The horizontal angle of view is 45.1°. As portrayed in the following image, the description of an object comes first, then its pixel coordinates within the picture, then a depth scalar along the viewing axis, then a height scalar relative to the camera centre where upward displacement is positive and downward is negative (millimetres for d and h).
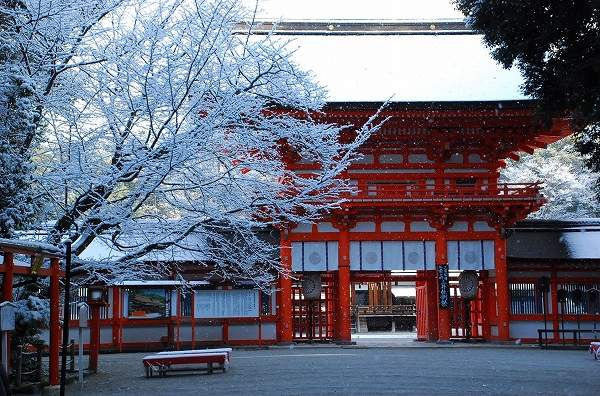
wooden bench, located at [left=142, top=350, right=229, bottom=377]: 12125 -1176
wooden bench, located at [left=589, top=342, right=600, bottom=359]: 14869 -1311
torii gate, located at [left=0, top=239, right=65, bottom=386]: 8444 +277
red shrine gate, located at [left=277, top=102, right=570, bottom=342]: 18828 +1896
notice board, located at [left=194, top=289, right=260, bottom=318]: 17547 -343
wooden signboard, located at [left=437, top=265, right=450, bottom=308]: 18812 +52
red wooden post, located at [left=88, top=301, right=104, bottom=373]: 12492 -916
